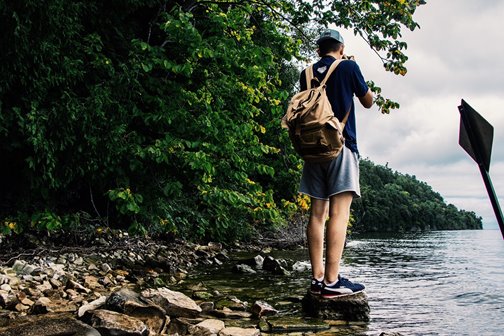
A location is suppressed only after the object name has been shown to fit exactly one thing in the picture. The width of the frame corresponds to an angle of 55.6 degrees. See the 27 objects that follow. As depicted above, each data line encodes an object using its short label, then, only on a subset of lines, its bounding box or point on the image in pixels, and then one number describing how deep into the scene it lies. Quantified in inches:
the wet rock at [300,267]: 328.5
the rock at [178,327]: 142.0
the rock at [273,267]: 303.9
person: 169.6
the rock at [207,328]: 137.9
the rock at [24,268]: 226.1
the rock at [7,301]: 167.6
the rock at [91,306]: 149.3
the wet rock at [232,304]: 178.1
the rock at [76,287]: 204.5
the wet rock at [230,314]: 164.7
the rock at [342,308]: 165.8
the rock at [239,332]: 136.0
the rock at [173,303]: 158.4
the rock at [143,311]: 144.1
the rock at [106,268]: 264.2
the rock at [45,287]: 196.3
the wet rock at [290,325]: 146.8
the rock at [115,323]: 131.0
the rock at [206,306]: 171.6
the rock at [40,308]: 160.2
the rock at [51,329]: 122.2
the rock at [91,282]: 220.9
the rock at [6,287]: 183.4
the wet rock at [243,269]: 305.1
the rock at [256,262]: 331.4
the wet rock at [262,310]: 168.6
